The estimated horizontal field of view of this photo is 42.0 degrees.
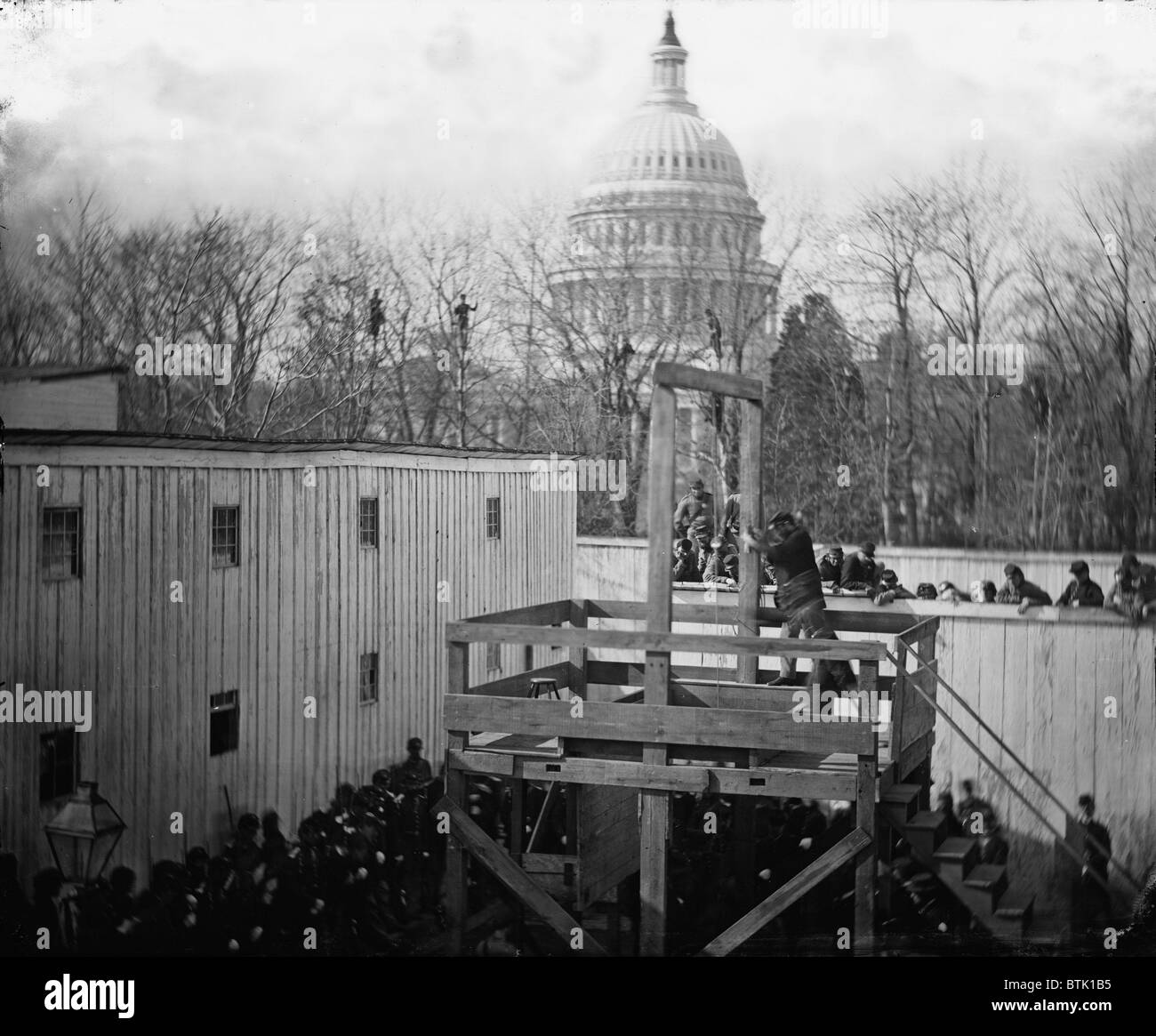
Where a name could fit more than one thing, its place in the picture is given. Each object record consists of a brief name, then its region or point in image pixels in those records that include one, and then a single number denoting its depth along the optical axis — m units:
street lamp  9.30
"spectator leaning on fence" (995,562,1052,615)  11.60
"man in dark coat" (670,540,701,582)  11.95
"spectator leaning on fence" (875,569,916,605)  12.05
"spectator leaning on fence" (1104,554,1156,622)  11.27
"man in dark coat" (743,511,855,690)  10.80
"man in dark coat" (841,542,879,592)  12.04
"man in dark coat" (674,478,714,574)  11.94
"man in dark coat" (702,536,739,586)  11.85
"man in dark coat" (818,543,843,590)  12.05
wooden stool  10.79
